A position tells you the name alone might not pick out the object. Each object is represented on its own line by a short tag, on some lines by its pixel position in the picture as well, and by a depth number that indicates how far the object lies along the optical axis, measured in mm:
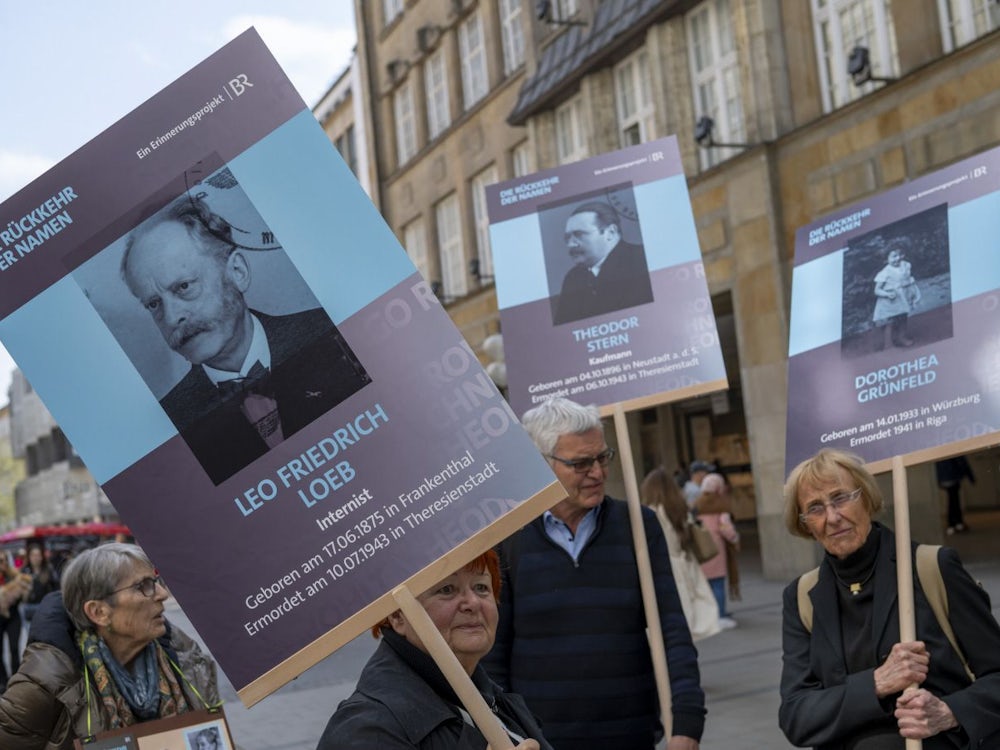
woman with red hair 2121
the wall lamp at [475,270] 25578
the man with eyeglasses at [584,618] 3654
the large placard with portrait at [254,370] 2383
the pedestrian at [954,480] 18406
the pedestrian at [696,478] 15062
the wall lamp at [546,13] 21438
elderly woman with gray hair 3375
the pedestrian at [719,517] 12156
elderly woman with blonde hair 3160
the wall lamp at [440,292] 27867
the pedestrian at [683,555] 9635
